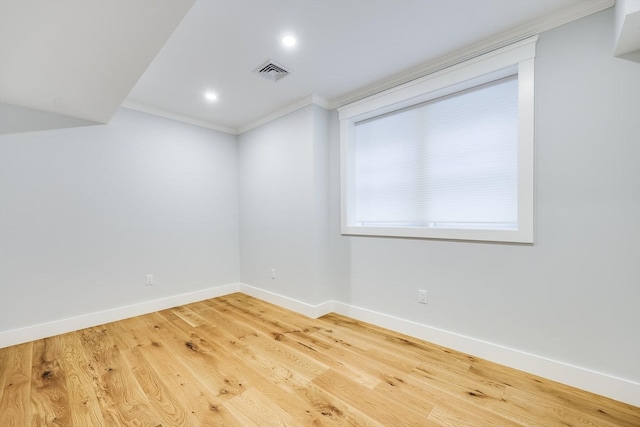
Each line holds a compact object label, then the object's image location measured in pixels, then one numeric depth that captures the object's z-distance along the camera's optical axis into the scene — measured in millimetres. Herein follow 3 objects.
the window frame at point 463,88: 1862
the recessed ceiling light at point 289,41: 1956
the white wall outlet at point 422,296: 2377
